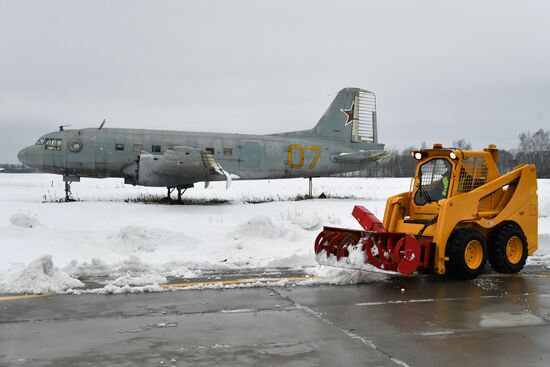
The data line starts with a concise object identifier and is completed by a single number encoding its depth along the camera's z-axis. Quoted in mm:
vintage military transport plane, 23219
